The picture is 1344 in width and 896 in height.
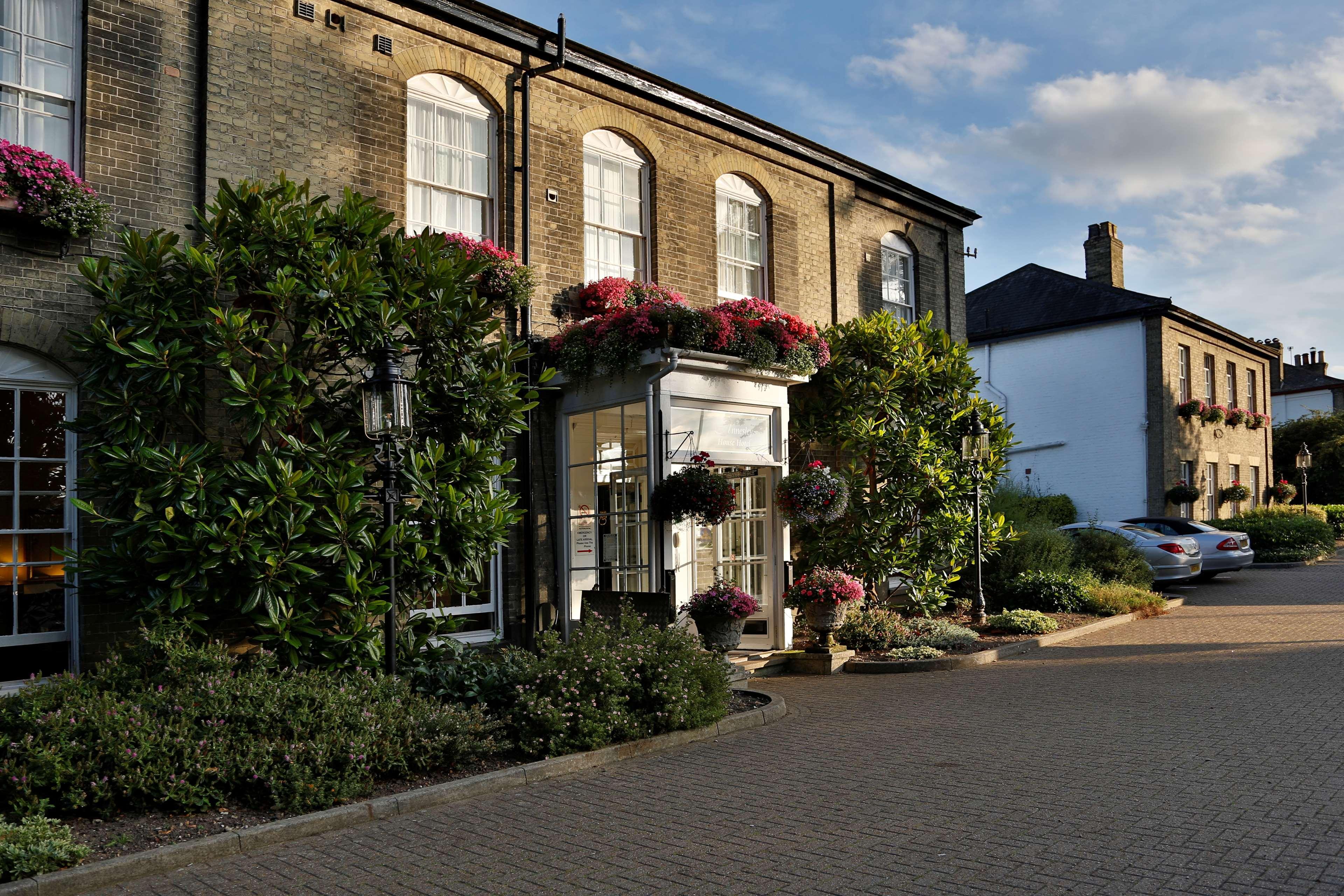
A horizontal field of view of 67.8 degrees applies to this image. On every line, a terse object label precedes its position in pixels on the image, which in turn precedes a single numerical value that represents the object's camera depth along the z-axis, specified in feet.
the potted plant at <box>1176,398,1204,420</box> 89.61
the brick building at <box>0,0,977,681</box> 27.66
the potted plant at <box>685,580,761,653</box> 33.78
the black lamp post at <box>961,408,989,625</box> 46.11
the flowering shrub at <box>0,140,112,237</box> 26.13
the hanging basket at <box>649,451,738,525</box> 33.96
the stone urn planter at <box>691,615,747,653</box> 33.86
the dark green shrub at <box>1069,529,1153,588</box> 58.13
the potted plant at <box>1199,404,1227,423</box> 92.32
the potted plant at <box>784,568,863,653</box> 37.06
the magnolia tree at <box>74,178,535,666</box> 25.75
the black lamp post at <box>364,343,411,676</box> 25.63
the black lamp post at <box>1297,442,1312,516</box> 102.53
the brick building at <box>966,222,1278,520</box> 87.61
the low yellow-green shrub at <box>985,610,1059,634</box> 45.03
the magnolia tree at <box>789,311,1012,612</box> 43.11
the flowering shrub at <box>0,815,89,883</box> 15.65
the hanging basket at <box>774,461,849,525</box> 37.93
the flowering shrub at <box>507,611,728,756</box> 24.13
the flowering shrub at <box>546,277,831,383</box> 35.04
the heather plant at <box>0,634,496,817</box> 18.86
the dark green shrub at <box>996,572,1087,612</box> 51.65
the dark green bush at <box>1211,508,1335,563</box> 82.23
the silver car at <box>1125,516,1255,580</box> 68.49
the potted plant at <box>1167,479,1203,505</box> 85.25
